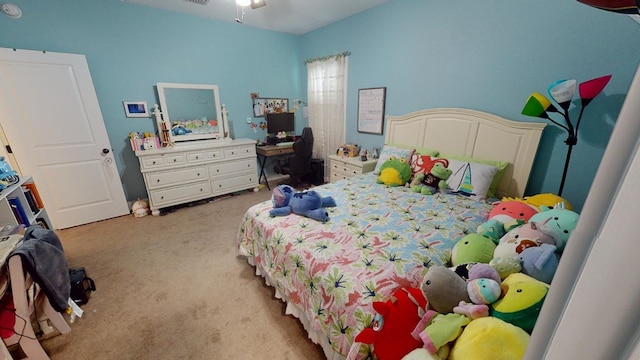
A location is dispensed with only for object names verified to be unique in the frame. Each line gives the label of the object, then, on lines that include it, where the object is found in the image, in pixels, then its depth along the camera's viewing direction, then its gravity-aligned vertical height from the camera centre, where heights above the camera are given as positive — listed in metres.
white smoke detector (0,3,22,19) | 2.41 +0.87
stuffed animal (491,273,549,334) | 0.89 -0.72
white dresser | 3.15 -0.93
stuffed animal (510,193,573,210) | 1.76 -0.69
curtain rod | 3.52 +0.68
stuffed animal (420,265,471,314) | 1.04 -0.78
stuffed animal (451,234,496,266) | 1.32 -0.79
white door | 2.48 -0.33
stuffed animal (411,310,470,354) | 0.90 -0.83
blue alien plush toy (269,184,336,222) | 1.86 -0.79
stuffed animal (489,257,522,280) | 1.13 -0.73
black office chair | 3.82 -0.85
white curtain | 3.74 +0.01
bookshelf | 1.76 -0.79
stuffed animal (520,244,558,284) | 1.08 -0.69
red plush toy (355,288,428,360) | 1.03 -0.94
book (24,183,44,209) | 2.14 -0.77
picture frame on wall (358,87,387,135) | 3.29 -0.09
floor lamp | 1.64 +0.01
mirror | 3.37 -0.13
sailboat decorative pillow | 2.18 -0.66
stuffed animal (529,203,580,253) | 1.26 -0.64
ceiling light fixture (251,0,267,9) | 2.60 +1.01
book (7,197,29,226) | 1.86 -0.81
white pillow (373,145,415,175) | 2.75 -0.57
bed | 1.28 -0.85
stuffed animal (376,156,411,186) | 2.54 -0.71
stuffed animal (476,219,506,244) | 1.50 -0.76
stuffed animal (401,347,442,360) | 0.90 -0.90
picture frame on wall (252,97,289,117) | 4.19 -0.06
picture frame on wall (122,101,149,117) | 3.16 -0.08
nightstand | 3.30 -0.86
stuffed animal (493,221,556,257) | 1.23 -0.68
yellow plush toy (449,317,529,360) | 0.80 -0.78
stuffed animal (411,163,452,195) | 2.33 -0.73
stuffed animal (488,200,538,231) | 1.56 -0.72
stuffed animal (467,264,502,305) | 0.99 -0.74
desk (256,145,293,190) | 3.95 -0.78
